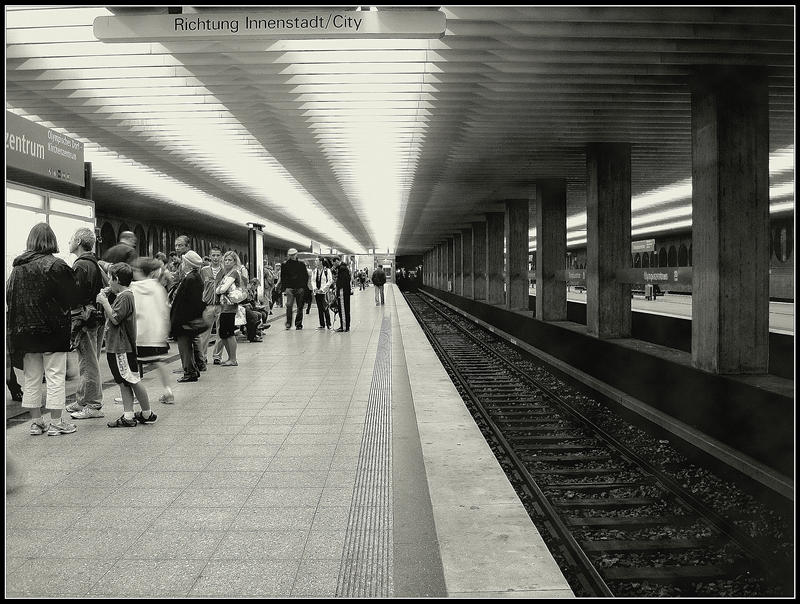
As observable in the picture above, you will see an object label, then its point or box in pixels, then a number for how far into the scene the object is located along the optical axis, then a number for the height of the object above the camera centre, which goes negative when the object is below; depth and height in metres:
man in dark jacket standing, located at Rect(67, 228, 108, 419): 6.37 -0.34
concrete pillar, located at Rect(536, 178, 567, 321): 17.31 +0.72
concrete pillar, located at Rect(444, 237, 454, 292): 43.09 +0.98
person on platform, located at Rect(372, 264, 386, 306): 26.38 +0.09
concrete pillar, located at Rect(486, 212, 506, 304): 26.59 +0.76
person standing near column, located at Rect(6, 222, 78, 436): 5.49 -0.21
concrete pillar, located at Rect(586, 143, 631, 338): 12.95 +0.78
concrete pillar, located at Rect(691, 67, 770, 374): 8.33 +0.69
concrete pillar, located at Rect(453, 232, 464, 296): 37.86 +0.55
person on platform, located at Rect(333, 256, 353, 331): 15.91 -0.16
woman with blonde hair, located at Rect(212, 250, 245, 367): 9.48 -0.20
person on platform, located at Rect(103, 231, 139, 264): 6.64 +0.29
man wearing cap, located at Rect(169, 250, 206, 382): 8.19 -0.27
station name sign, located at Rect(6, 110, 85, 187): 7.17 +1.46
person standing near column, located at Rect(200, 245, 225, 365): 9.48 -0.05
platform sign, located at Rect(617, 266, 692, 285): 10.14 -0.01
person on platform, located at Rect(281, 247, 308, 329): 15.84 +0.13
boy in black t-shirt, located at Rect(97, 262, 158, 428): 6.14 -0.52
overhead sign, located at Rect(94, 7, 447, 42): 5.50 +2.02
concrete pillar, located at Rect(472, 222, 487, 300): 30.70 +0.76
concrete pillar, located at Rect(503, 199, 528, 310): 21.80 +0.70
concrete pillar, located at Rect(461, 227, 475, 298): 34.03 +0.84
